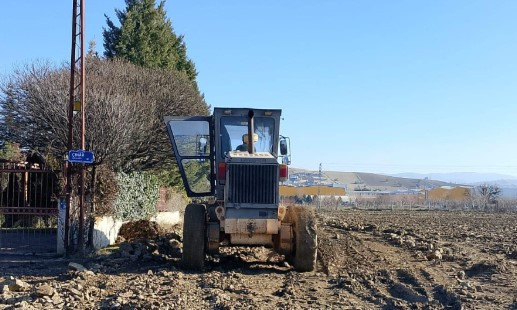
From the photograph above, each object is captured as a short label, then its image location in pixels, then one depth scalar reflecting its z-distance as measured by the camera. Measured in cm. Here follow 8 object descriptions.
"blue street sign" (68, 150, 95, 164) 1386
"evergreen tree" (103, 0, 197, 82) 3309
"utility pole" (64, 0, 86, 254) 1432
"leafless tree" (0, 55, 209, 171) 2191
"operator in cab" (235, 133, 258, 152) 1321
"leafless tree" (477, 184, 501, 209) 6544
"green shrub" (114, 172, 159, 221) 1879
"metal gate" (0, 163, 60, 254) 1513
